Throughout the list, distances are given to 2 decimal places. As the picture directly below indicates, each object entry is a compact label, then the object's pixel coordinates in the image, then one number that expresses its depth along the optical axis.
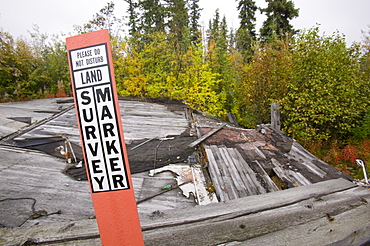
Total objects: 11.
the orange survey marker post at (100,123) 1.17
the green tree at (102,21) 13.38
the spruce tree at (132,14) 21.18
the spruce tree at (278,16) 19.34
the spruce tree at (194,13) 28.97
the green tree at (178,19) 17.61
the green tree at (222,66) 16.00
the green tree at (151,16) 21.16
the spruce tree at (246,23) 22.05
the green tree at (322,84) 7.36
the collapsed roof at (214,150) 3.74
